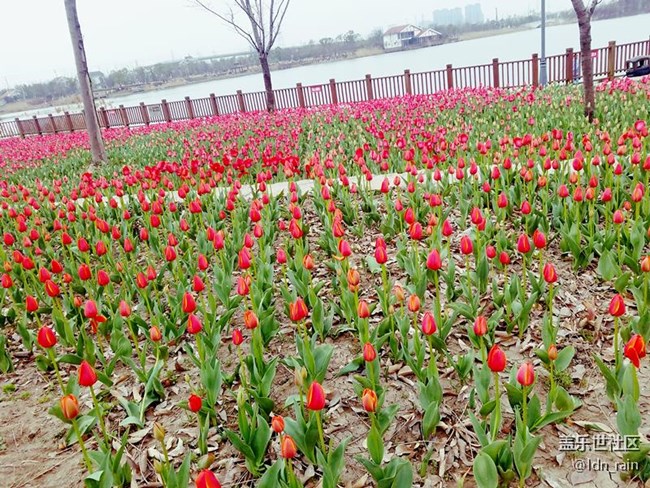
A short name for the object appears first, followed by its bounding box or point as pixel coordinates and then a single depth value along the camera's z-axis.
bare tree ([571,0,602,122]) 8.88
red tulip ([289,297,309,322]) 2.36
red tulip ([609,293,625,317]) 2.14
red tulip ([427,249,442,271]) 2.57
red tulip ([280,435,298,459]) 1.69
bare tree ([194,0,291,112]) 22.78
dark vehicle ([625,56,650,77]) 19.33
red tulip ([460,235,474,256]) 2.87
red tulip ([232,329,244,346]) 2.40
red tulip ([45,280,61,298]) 2.94
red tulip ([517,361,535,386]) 1.90
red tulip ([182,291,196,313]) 2.55
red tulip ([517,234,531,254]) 2.81
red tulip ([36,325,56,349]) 2.23
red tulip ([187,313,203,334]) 2.43
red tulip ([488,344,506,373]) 1.85
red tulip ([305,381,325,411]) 1.75
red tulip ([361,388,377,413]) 1.85
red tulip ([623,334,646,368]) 1.85
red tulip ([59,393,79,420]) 1.89
